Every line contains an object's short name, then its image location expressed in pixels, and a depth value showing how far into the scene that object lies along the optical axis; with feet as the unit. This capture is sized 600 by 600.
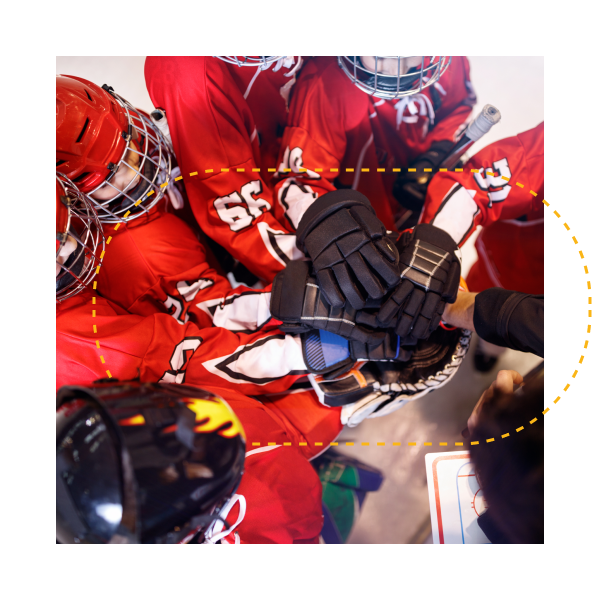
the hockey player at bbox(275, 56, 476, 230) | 3.76
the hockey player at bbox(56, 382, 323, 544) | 2.05
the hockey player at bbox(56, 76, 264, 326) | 2.89
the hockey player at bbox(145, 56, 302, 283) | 3.43
